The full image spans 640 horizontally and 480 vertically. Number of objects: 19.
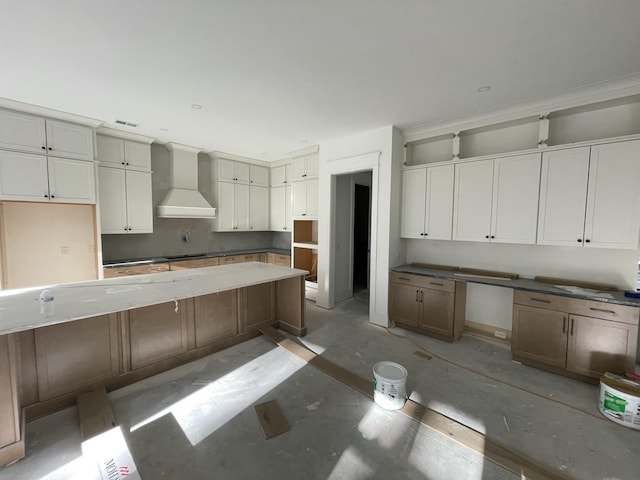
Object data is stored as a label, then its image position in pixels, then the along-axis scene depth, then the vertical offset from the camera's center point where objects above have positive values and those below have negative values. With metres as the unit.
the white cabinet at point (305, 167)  4.70 +1.12
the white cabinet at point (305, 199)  4.68 +0.52
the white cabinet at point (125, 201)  3.74 +0.34
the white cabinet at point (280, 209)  5.53 +0.36
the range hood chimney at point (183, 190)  4.38 +0.62
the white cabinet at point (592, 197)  2.37 +0.34
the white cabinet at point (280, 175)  5.52 +1.12
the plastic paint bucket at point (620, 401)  1.88 -1.29
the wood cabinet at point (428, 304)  3.18 -1.01
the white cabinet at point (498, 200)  2.84 +0.35
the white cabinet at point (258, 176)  5.56 +1.11
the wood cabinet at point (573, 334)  2.24 -1.00
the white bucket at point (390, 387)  2.02 -1.29
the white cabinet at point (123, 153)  3.72 +1.07
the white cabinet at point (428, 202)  3.40 +0.35
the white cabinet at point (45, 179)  2.95 +0.54
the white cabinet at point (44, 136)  2.92 +1.06
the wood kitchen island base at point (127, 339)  1.68 -1.07
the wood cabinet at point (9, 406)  1.53 -1.12
